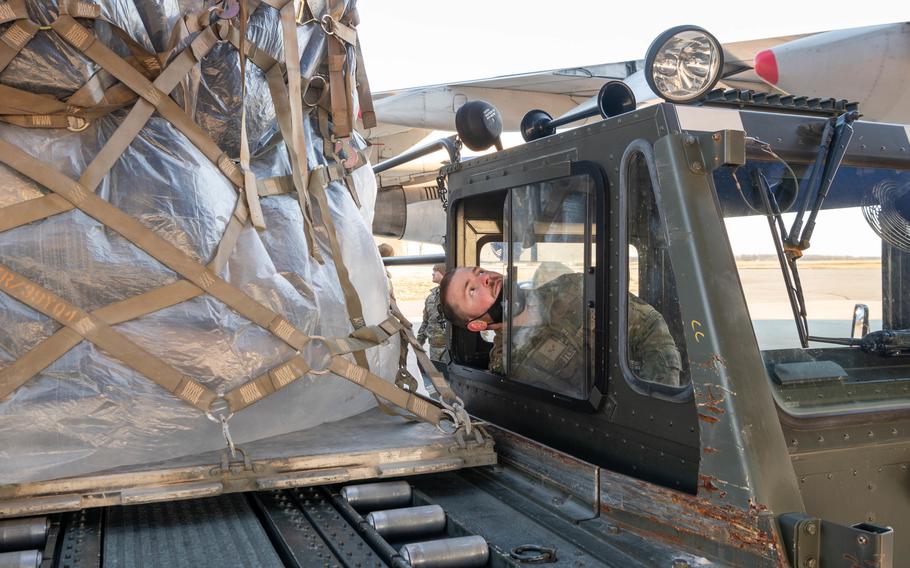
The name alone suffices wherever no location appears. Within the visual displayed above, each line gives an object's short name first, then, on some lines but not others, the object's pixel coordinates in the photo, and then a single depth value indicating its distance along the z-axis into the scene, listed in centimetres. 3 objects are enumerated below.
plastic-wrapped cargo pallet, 256
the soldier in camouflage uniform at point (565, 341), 238
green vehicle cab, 208
